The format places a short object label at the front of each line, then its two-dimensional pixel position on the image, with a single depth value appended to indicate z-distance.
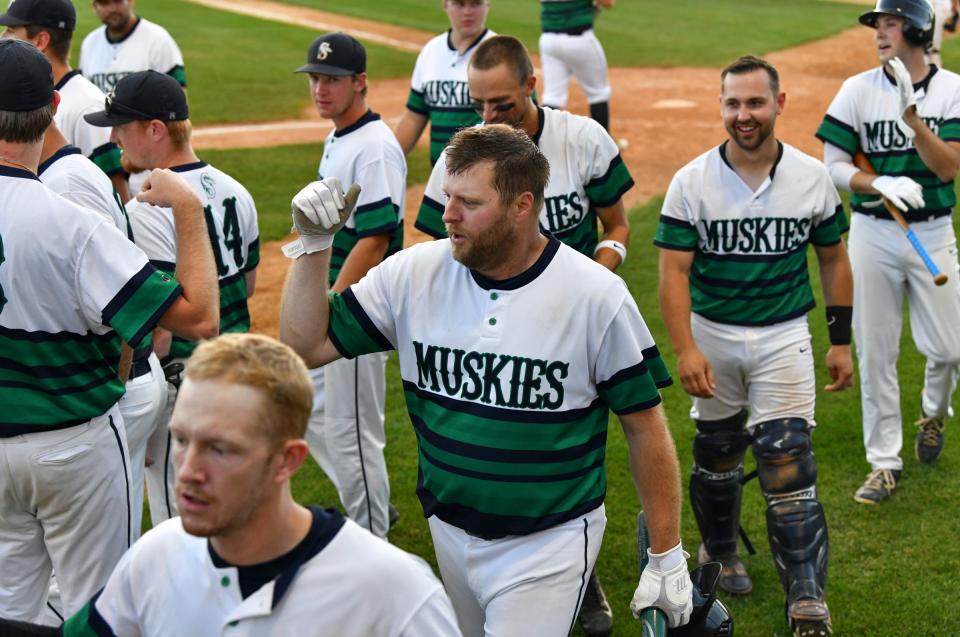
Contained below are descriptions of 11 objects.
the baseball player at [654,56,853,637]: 11.30
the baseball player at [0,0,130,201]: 13.09
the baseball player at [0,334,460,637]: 5.28
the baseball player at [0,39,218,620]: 8.10
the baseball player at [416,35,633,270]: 11.15
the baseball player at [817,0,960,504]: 13.66
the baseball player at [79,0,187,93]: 18.22
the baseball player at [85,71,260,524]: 10.38
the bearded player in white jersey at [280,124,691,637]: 7.88
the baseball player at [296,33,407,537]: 12.37
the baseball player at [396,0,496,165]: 16.61
